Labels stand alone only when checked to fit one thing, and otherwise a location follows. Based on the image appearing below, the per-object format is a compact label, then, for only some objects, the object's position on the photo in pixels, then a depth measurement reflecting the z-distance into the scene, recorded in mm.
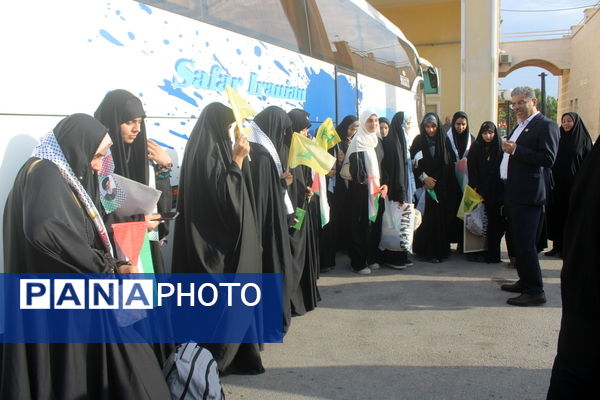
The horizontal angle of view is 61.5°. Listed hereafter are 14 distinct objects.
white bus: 2510
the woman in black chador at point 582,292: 1834
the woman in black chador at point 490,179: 5984
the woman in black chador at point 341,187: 6102
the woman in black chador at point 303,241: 4500
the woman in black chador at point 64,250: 1992
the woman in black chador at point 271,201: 3803
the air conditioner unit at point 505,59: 30766
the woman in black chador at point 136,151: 2842
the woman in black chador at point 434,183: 6434
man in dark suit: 4340
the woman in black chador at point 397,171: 5895
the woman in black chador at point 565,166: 6512
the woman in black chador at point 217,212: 3289
